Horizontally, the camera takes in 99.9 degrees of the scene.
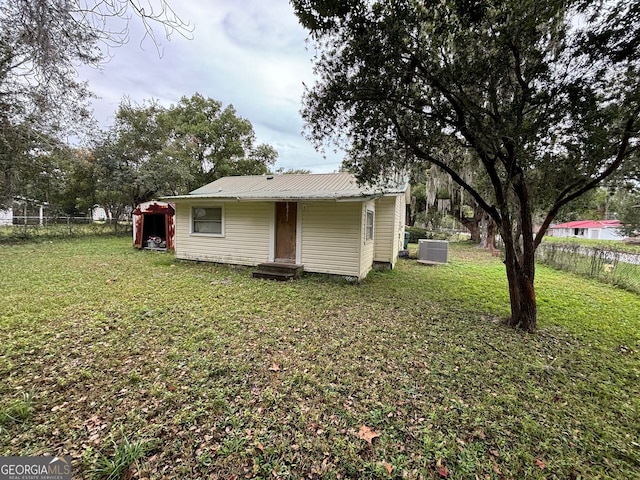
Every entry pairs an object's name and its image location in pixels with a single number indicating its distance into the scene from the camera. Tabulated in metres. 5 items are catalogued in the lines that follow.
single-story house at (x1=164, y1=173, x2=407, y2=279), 6.95
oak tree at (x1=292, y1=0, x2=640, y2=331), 3.33
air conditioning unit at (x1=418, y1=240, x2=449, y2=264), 10.41
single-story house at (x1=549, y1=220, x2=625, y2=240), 35.39
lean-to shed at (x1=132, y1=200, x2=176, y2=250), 11.15
